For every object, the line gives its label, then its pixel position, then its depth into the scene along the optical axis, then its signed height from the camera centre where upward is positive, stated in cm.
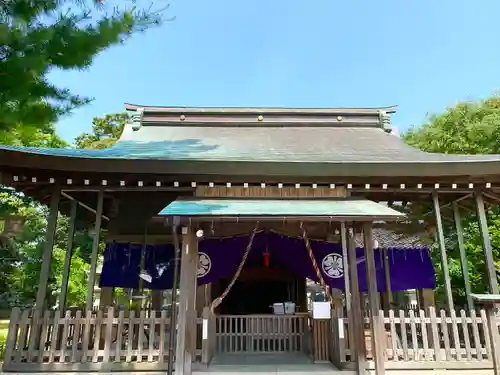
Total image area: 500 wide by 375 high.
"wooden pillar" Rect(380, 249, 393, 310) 795 +40
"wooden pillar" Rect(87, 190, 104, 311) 572 +60
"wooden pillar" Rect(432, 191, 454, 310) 593 +60
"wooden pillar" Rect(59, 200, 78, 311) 584 +52
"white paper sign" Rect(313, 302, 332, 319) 543 -31
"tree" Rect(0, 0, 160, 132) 353 +241
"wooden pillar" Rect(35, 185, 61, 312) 564 +65
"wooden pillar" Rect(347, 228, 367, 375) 520 -51
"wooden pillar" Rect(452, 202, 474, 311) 588 +56
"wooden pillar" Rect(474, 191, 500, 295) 600 +78
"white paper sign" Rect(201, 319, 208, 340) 539 -59
